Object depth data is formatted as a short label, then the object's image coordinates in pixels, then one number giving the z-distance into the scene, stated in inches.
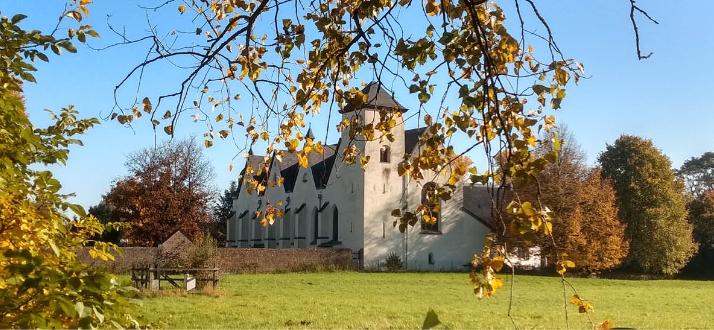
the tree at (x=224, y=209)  2603.3
